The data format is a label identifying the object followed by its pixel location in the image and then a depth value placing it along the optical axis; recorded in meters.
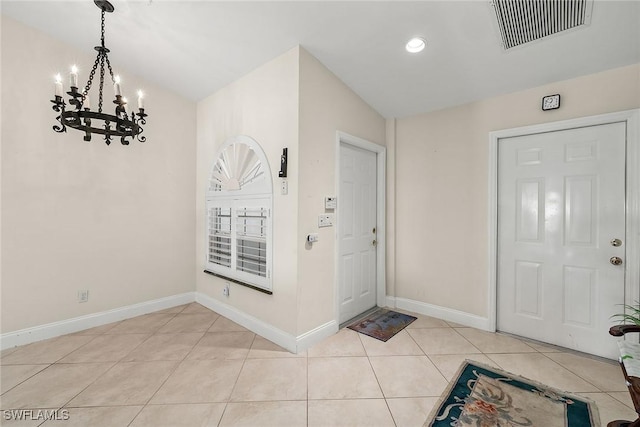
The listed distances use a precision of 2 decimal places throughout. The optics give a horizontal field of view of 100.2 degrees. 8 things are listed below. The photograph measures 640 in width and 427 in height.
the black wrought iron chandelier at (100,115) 1.73
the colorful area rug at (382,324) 2.85
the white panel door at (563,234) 2.32
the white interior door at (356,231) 3.05
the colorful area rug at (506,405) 1.67
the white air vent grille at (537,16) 1.82
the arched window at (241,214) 2.83
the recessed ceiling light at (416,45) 2.24
